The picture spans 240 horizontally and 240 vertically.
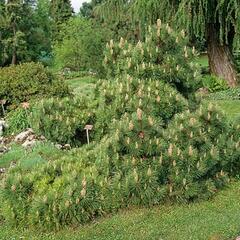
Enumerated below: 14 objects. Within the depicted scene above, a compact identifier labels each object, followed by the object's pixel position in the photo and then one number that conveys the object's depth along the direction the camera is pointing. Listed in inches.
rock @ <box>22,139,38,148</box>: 394.2
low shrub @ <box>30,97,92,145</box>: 322.0
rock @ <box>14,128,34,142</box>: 425.4
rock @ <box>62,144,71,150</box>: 375.2
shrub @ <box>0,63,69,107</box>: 497.4
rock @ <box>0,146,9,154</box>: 393.4
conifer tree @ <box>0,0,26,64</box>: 1353.3
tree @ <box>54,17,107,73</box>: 1090.7
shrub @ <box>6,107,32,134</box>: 459.8
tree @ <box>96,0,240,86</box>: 637.9
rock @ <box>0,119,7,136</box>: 454.7
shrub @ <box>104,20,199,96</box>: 305.1
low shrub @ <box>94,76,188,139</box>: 279.9
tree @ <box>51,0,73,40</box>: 1969.7
